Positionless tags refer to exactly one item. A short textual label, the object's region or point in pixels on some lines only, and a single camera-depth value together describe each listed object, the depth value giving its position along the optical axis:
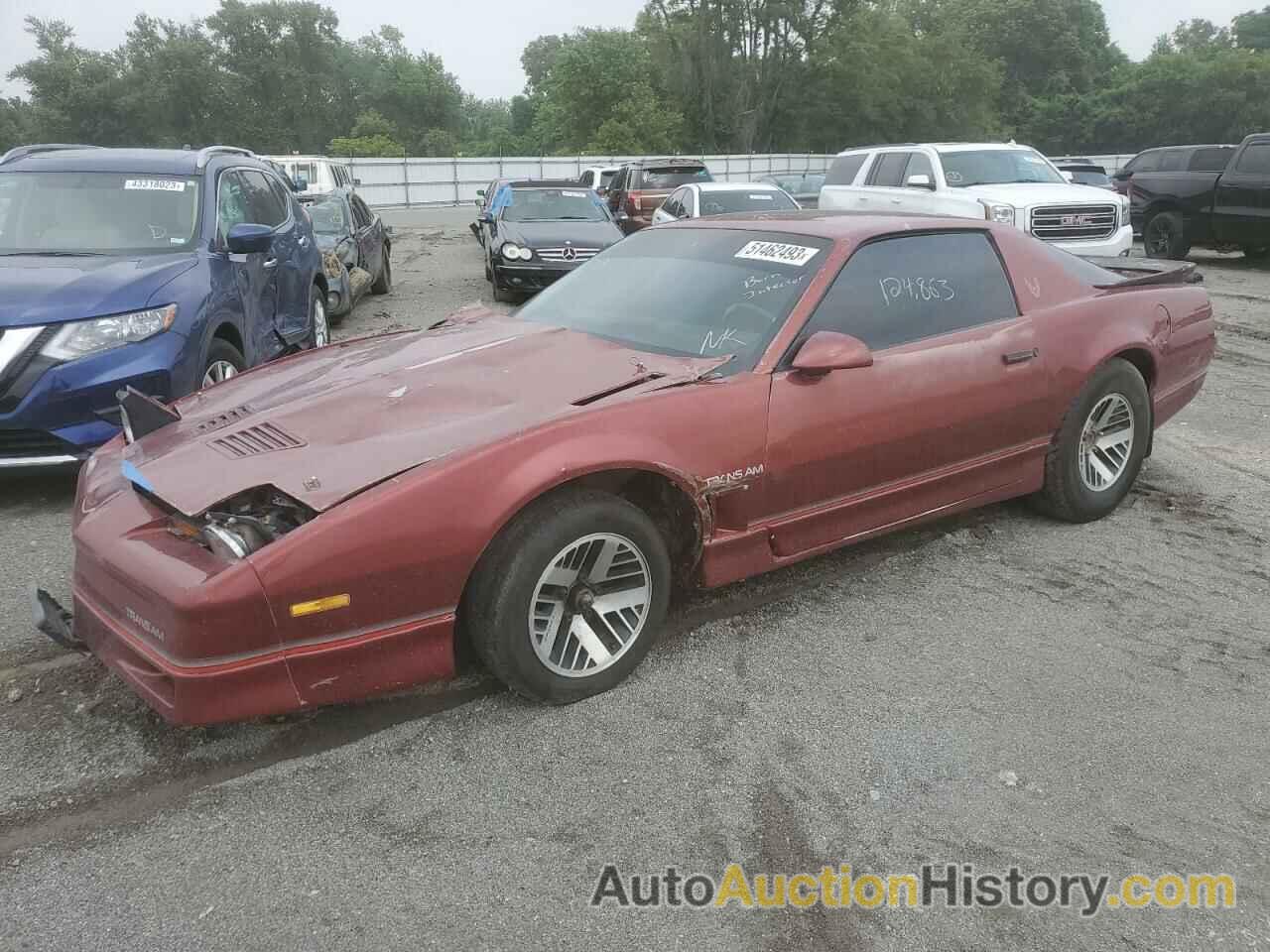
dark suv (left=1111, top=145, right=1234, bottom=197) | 15.27
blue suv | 4.48
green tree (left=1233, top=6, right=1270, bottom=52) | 93.44
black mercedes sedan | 11.15
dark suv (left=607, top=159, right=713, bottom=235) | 16.16
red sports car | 2.55
